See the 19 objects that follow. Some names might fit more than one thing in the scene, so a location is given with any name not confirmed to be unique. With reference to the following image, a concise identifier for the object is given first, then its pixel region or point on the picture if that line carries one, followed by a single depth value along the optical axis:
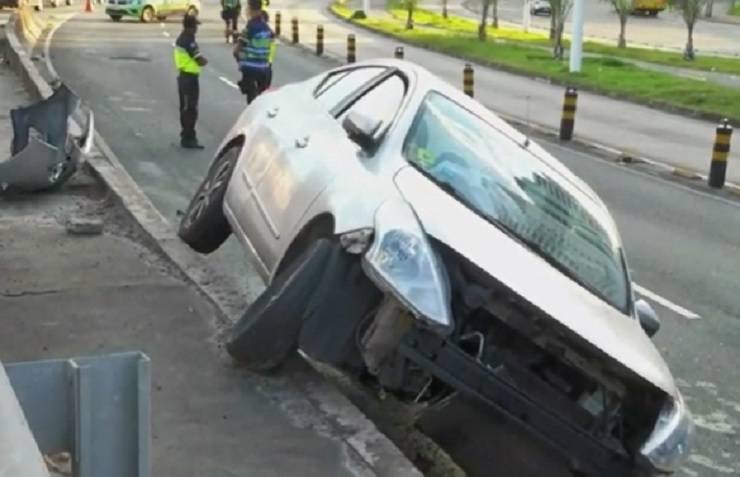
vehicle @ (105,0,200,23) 45.03
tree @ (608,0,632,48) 36.19
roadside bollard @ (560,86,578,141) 19.08
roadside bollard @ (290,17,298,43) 37.88
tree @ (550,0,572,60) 34.41
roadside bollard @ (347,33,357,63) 30.71
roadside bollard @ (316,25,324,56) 34.00
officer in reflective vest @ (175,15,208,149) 15.32
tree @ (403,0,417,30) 45.36
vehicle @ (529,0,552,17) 66.75
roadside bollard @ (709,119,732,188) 15.25
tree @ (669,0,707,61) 34.81
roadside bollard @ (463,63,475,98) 22.39
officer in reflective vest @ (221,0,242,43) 36.19
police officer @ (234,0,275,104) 16.52
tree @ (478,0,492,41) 40.19
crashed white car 5.10
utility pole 29.33
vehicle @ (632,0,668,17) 65.56
